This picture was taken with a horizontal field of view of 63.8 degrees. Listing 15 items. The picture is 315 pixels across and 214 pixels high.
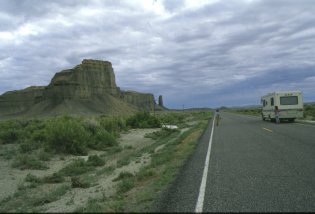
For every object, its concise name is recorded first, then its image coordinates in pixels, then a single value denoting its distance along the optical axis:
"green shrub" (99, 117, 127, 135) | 20.37
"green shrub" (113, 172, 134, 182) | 7.04
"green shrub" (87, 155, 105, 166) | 10.05
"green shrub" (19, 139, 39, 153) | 12.93
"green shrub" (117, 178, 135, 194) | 5.69
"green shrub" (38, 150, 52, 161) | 11.18
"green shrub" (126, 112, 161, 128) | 27.73
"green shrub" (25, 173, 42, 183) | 7.92
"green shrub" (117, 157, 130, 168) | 9.39
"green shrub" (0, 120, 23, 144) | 16.34
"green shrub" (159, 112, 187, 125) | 37.12
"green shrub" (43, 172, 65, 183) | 7.98
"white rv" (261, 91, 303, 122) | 20.62
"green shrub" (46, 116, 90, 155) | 12.92
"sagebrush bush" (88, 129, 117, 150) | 14.26
